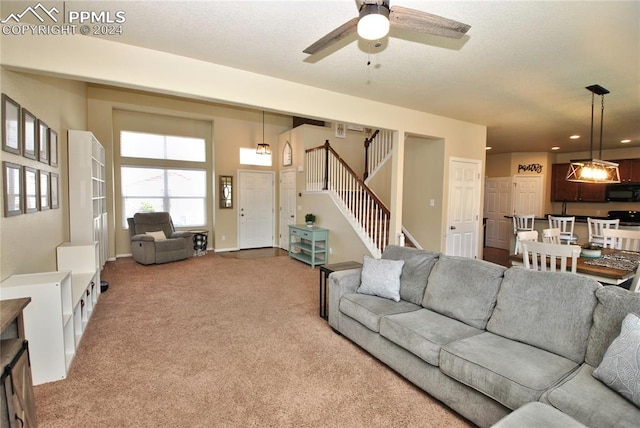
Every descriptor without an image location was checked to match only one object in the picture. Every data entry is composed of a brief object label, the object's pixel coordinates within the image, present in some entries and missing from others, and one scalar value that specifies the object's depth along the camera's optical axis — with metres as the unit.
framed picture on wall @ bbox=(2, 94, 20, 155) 2.28
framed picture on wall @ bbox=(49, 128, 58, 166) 3.38
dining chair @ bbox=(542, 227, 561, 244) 4.07
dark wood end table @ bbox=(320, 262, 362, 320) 3.35
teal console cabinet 5.94
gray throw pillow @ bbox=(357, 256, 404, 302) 2.87
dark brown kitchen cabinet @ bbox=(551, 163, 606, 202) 7.91
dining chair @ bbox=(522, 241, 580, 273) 2.64
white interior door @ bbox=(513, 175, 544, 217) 8.46
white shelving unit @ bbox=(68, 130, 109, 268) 4.12
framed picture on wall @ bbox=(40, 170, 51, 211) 3.05
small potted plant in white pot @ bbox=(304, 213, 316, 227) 6.40
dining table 2.69
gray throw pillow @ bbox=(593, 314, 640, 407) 1.40
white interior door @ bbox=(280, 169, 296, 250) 7.50
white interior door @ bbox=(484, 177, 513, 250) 8.65
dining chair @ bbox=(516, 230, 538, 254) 3.55
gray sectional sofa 1.57
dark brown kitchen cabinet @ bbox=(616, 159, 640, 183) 7.46
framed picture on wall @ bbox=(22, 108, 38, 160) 2.63
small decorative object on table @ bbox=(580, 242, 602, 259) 3.25
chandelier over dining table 3.98
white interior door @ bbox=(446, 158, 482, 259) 5.56
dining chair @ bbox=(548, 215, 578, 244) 4.88
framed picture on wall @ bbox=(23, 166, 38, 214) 2.67
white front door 7.76
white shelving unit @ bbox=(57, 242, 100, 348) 3.20
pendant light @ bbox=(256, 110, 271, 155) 7.07
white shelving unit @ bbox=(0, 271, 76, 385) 2.25
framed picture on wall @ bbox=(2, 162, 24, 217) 2.30
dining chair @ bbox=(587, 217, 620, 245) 4.37
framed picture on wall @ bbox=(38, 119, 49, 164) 3.02
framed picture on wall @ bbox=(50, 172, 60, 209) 3.42
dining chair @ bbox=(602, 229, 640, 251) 4.02
